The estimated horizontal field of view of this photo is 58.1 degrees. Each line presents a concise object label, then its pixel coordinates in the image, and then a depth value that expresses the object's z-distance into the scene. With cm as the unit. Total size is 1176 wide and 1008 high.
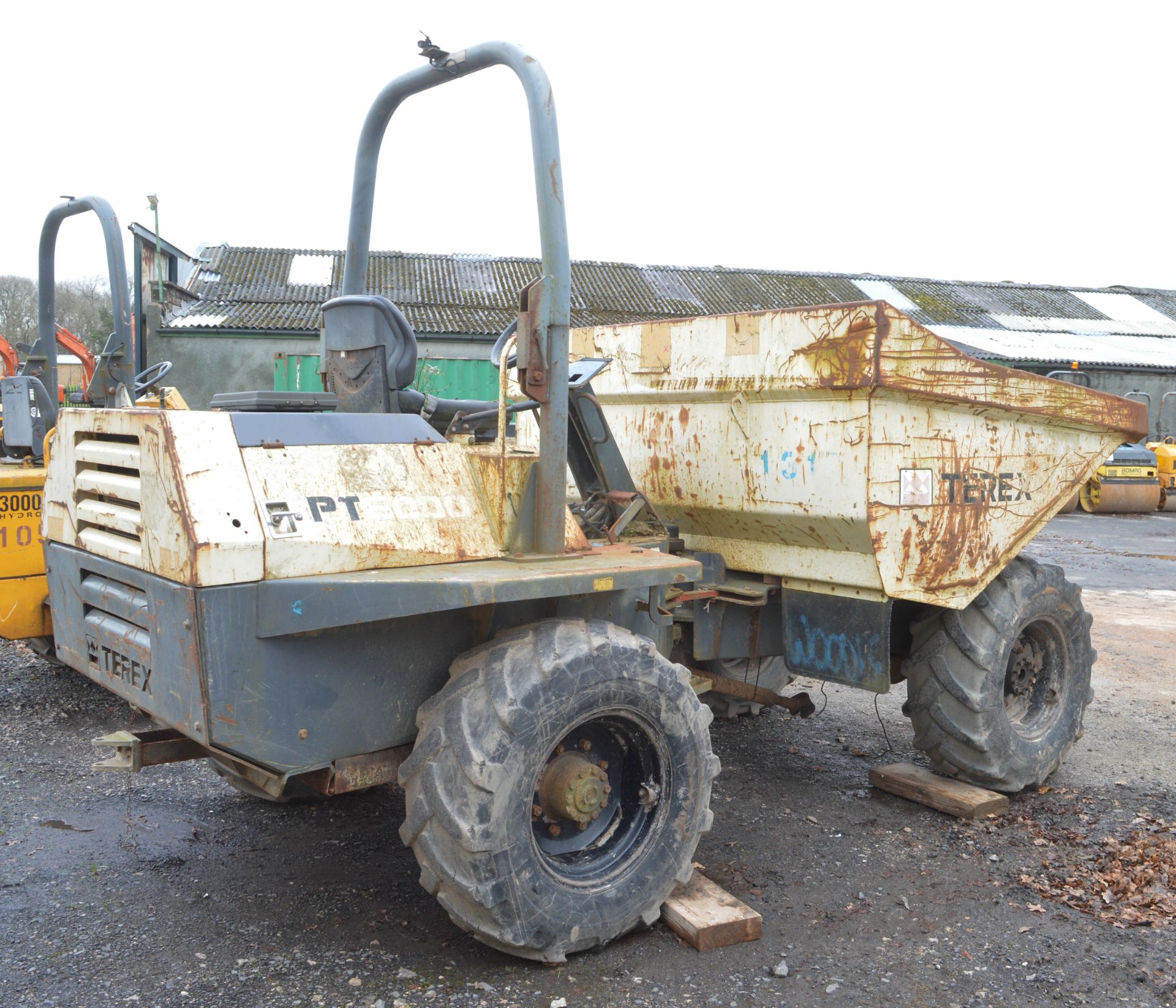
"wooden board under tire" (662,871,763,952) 325
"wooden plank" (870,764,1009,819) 435
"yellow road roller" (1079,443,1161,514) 1770
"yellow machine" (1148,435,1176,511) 1833
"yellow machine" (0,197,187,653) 513
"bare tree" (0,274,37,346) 3984
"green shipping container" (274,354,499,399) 1886
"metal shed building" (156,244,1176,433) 1945
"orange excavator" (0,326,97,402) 1001
